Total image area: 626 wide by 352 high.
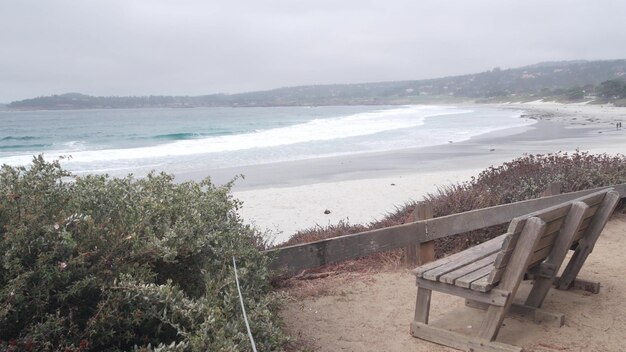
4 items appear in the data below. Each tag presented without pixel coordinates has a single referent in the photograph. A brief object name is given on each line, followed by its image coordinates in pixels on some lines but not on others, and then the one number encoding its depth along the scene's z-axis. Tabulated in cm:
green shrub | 250
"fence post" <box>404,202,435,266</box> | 601
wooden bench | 385
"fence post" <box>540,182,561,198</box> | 739
